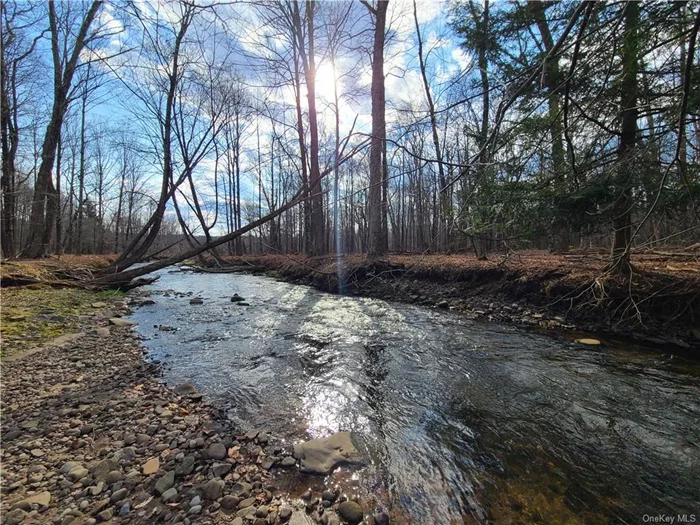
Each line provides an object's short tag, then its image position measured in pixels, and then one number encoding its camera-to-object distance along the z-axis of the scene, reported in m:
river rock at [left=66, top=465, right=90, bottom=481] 1.75
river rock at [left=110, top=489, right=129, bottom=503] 1.62
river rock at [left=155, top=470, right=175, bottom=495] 1.71
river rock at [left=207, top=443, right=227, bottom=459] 2.02
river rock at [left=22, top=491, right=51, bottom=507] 1.55
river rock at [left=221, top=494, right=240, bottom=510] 1.65
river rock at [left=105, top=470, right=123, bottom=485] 1.74
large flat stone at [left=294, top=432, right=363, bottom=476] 1.99
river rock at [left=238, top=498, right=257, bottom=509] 1.67
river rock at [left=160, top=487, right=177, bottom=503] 1.65
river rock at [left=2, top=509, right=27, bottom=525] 1.44
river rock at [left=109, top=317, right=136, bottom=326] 5.12
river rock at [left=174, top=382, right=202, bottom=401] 2.88
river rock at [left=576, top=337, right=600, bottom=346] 4.35
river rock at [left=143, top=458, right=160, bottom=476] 1.83
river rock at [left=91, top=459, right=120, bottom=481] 1.77
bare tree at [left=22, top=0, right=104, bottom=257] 8.38
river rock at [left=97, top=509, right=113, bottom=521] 1.52
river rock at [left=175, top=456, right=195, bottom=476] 1.85
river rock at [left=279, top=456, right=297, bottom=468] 2.02
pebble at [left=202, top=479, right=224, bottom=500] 1.70
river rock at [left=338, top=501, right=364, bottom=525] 1.63
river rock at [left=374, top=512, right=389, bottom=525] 1.63
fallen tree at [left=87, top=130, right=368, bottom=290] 6.17
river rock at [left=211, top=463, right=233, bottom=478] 1.87
